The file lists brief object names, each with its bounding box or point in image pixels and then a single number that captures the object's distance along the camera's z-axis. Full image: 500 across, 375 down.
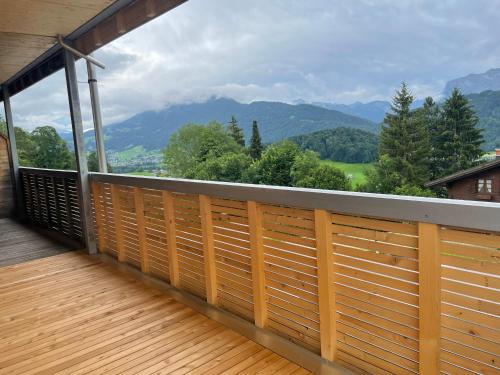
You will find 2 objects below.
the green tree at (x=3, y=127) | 6.63
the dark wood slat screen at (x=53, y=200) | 4.60
